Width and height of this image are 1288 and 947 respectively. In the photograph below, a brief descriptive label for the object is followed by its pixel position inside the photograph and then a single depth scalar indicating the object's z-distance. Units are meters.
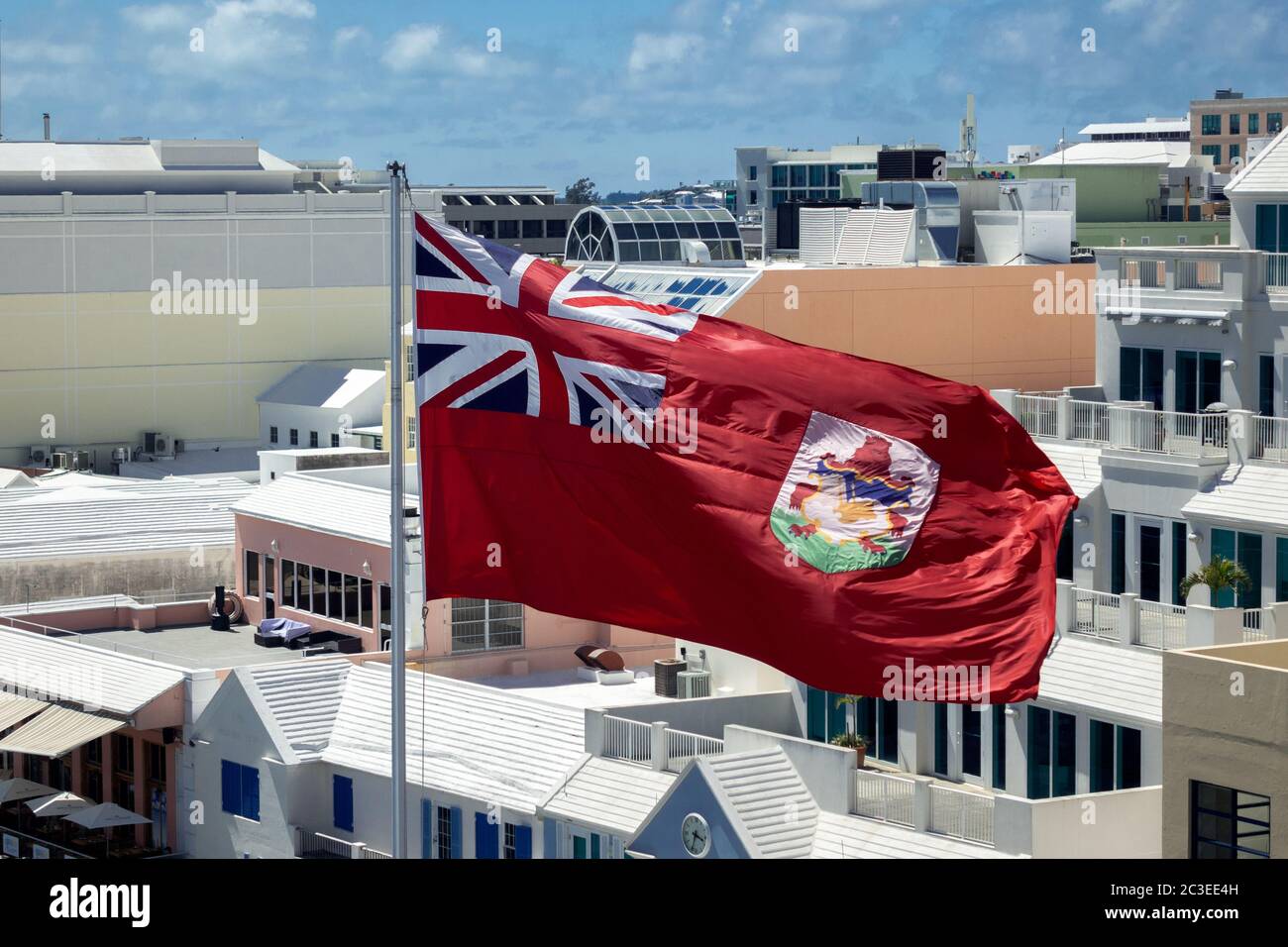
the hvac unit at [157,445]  97.12
